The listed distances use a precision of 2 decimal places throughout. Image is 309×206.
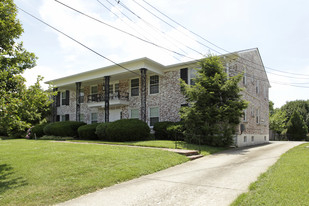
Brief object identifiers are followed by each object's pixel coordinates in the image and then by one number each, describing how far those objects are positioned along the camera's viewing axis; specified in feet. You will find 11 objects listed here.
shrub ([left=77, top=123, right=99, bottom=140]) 58.34
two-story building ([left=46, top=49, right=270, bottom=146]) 60.08
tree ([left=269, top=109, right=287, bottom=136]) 114.62
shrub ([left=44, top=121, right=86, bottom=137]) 63.21
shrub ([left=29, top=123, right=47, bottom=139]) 69.90
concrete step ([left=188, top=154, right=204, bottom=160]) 32.57
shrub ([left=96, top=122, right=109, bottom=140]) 54.70
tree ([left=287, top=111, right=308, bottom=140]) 107.04
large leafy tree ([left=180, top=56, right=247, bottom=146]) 44.78
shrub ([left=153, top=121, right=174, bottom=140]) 54.77
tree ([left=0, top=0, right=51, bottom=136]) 20.38
